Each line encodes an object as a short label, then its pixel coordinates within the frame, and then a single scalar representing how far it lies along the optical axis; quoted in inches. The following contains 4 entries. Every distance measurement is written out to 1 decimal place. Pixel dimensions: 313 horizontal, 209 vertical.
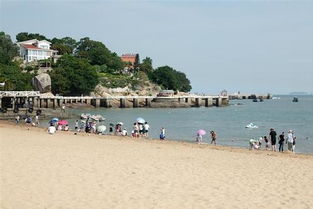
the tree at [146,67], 5128.0
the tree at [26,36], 5270.7
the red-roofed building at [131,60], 5270.2
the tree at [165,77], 4810.5
